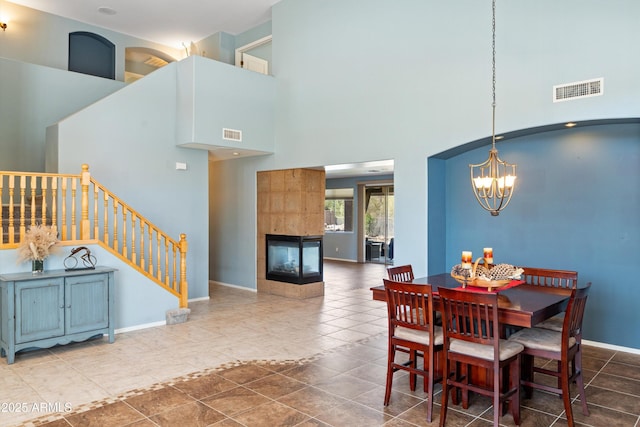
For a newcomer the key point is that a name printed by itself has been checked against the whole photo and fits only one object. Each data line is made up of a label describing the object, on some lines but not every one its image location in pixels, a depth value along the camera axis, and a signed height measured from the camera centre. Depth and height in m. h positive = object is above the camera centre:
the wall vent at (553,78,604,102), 4.39 +1.29
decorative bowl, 3.62 -0.61
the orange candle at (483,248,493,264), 4.02 -0.42
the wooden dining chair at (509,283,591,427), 3.06 -1.02
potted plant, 4.58 -0.39
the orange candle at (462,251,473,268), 3.78 -0.43
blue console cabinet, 4.35 -1.05
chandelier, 3.95 +0.28
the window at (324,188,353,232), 13.55 +0.03
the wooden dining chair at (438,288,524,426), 2.93 -0.99
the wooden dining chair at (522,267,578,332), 3.73 -0.64
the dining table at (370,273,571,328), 2.98 -0.69
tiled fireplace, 7.68 -0.36
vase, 4.64 -0.60
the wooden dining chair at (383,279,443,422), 3.23 -0.95
